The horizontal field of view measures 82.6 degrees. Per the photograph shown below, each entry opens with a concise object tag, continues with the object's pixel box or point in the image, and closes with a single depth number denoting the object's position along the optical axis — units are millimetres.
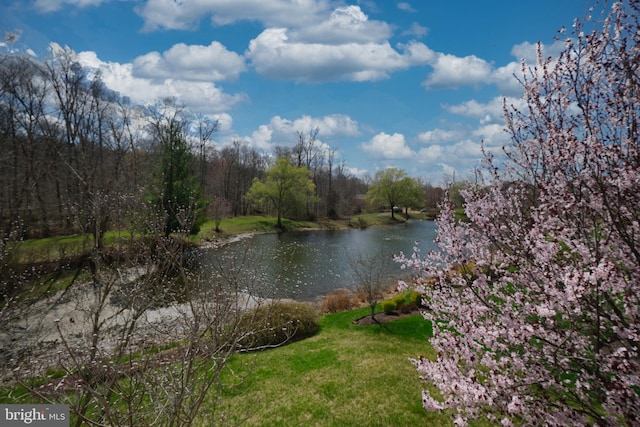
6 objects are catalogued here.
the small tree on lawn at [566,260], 2756
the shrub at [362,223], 50697
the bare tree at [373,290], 12367
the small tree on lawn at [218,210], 34697
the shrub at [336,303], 15250
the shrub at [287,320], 10539
